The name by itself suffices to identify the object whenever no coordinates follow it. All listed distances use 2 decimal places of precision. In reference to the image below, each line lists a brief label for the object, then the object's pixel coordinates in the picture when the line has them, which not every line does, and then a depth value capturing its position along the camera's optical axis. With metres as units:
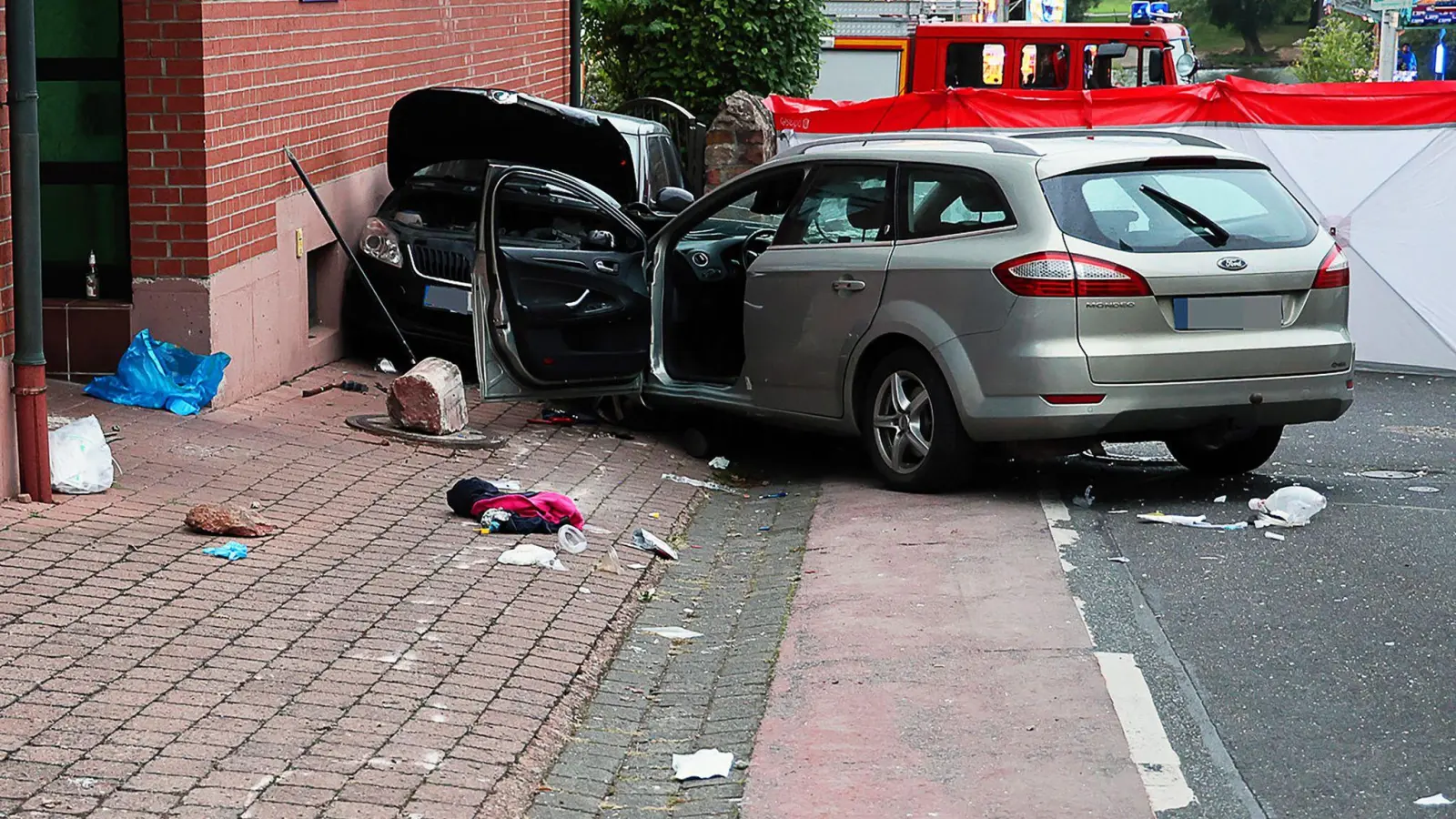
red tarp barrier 13.72
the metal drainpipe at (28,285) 7.10
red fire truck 23.03
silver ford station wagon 7.96
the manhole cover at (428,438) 9.30
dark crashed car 11.26
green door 9.40
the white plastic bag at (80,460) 7.44
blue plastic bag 9.13
